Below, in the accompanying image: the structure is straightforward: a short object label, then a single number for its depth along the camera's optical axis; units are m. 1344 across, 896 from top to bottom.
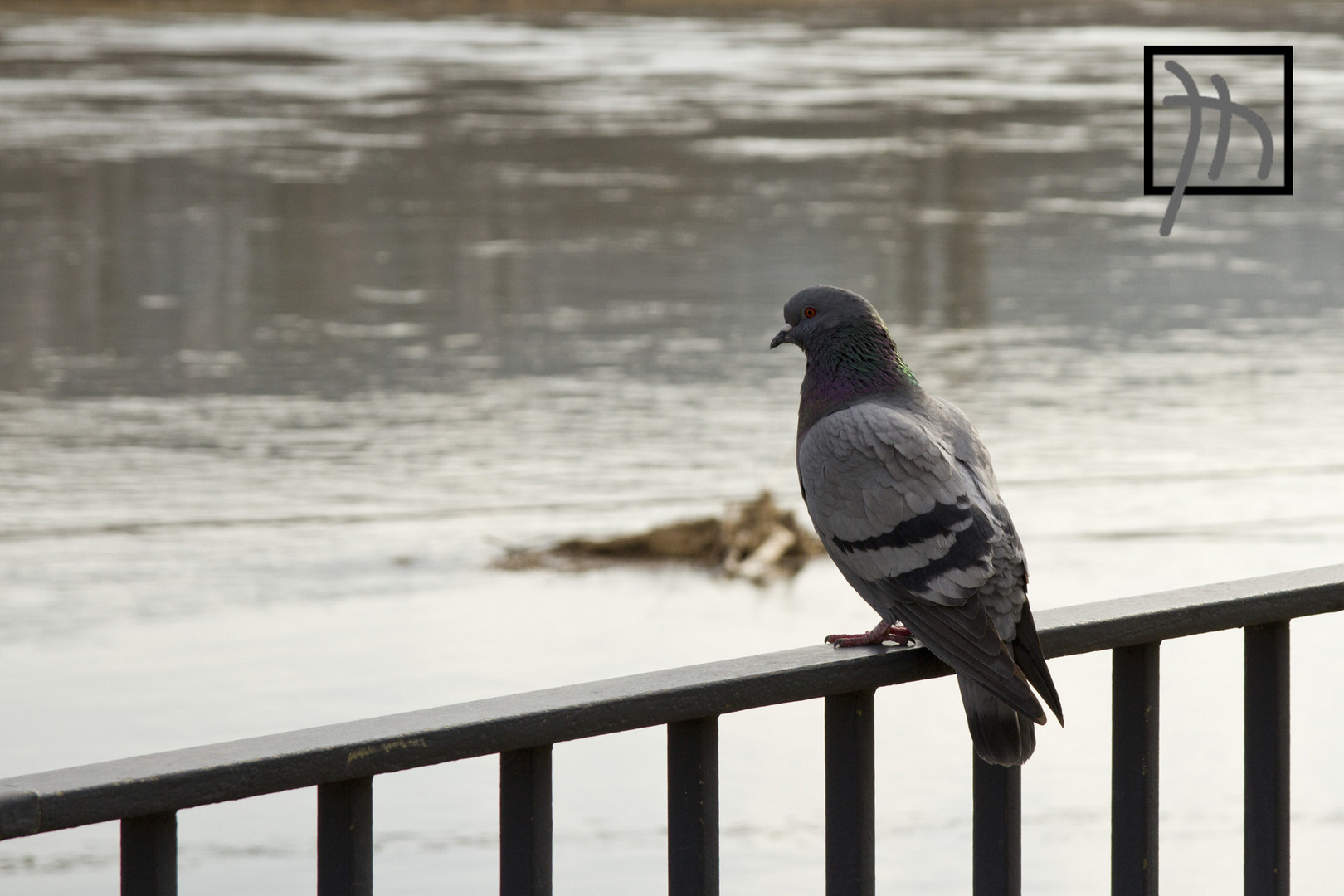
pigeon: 4.46
